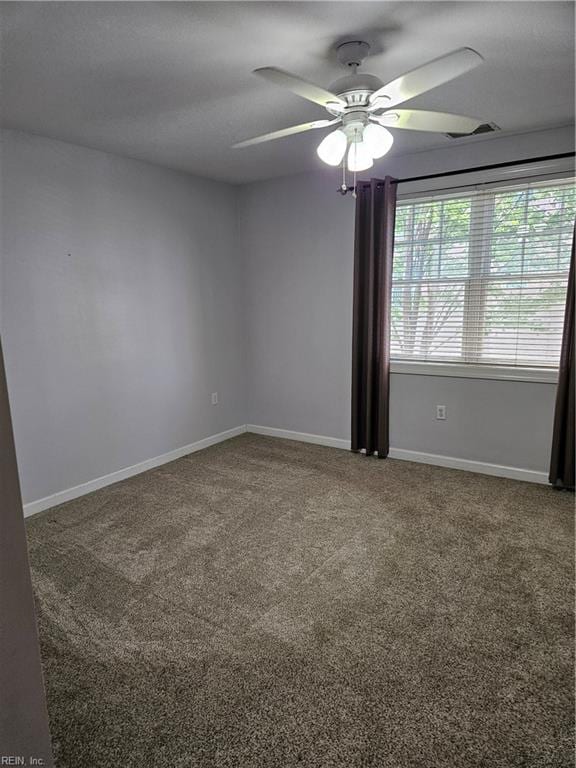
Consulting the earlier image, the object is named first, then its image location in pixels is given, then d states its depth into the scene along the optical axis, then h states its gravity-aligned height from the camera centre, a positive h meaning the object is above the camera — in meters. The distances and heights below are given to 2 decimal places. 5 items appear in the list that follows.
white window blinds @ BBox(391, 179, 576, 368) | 3.25 +0.15
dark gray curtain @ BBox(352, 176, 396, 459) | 3.72 -0.13
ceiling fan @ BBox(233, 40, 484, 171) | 1.62 +0.76
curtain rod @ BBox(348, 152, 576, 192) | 3.11 +0.89
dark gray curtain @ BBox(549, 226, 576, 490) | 3.14 -0.81
